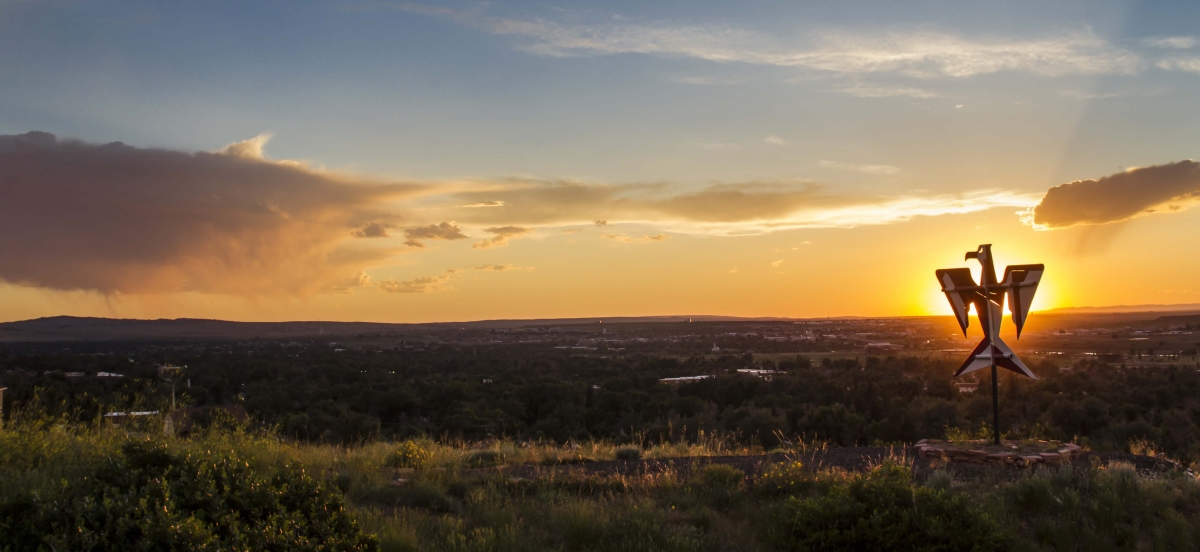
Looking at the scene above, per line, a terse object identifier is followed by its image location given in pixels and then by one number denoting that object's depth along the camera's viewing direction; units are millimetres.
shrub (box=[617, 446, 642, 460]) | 12590
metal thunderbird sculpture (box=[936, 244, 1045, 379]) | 11023
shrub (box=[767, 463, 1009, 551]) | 6492
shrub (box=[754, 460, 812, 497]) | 8672
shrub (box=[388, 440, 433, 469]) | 10992
